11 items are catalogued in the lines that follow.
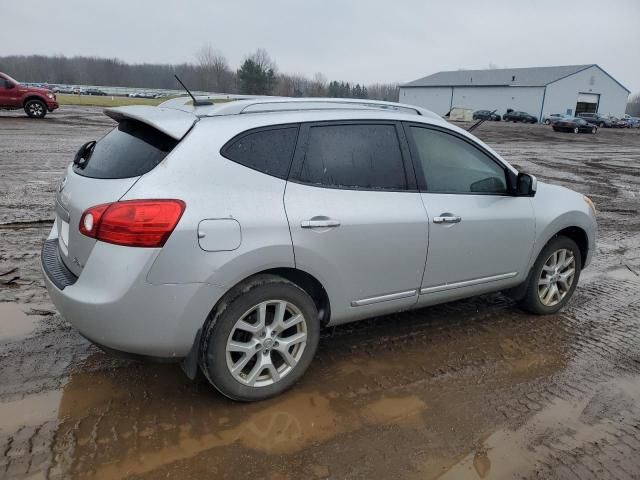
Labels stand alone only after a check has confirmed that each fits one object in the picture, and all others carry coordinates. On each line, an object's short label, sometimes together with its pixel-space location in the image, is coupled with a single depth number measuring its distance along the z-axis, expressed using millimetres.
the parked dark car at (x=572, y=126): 42094
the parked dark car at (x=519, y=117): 60125
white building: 66562
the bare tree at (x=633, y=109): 115881
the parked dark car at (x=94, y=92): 72625
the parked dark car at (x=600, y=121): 58062
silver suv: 2646
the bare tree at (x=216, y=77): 92500
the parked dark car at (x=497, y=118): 58741
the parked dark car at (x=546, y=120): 57594
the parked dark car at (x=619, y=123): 58750
